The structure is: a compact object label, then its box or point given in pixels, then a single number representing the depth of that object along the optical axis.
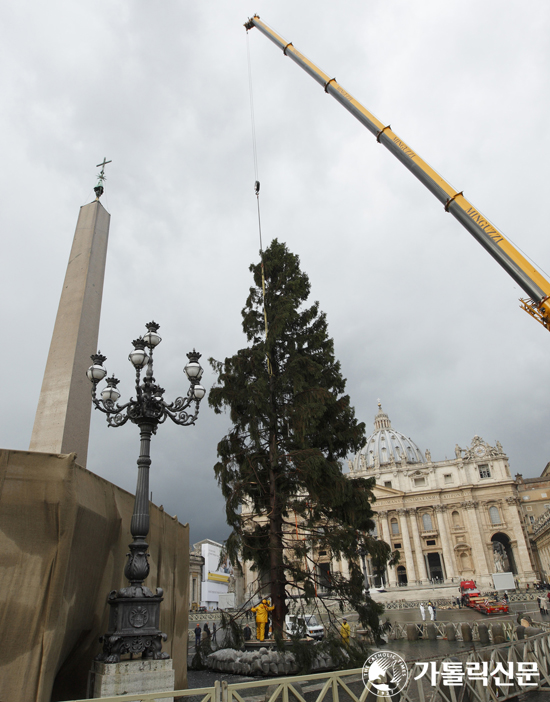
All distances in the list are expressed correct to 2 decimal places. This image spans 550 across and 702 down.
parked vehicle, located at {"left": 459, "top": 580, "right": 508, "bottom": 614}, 30.50
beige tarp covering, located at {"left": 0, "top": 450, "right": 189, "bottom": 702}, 5.22
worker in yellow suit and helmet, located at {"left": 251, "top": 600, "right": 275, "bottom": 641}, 13.47
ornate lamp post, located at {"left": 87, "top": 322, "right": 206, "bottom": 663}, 6.60
